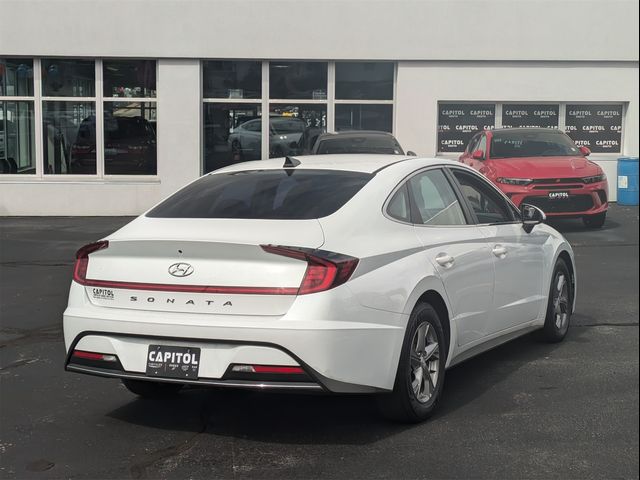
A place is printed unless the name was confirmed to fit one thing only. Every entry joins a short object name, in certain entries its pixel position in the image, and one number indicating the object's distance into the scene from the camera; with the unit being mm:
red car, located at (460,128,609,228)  14516
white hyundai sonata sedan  4594
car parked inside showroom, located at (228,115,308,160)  19234
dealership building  18422
